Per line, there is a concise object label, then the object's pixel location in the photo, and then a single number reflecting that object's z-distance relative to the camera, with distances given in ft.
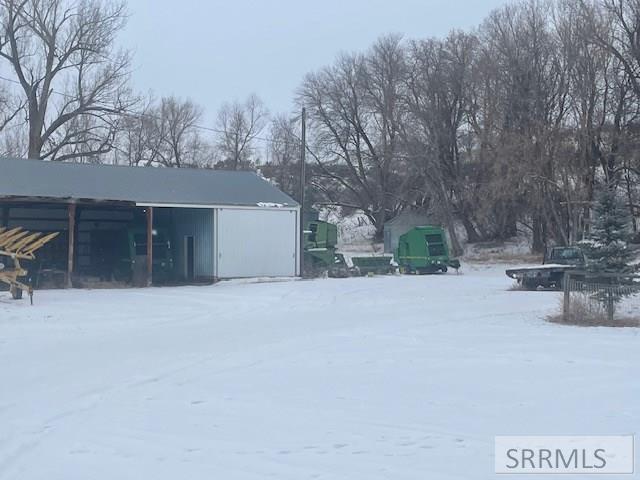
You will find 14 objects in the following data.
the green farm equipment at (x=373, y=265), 138.51
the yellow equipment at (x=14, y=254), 81.20
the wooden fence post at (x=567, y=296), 65.41
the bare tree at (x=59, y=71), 187.93
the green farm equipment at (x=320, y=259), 134.21
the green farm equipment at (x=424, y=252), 144.46
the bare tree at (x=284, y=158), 253.85
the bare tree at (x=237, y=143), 277.64
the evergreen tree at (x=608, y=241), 67.67
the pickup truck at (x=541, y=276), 101.45
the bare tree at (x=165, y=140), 233.96
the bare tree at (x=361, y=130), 227.61
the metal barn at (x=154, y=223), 114.42
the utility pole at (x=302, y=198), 123.44
